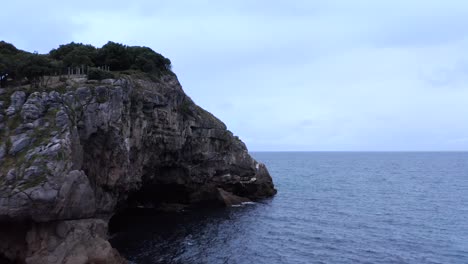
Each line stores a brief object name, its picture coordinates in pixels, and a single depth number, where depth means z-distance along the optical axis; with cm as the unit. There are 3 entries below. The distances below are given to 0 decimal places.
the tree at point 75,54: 5038
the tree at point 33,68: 4331
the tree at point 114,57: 5992
